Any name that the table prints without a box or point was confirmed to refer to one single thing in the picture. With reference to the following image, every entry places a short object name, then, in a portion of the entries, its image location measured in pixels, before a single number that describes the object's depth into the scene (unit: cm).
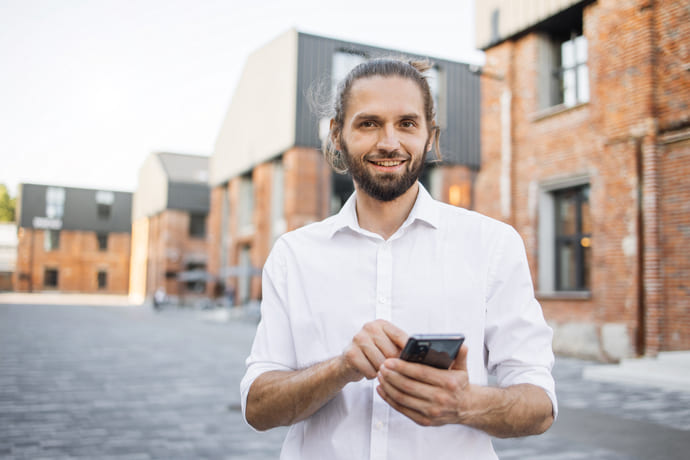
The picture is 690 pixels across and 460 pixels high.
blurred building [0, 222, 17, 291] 5881
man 162
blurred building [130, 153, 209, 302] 4666
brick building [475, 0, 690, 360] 1064
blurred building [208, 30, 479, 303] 2511
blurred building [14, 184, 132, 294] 5862
